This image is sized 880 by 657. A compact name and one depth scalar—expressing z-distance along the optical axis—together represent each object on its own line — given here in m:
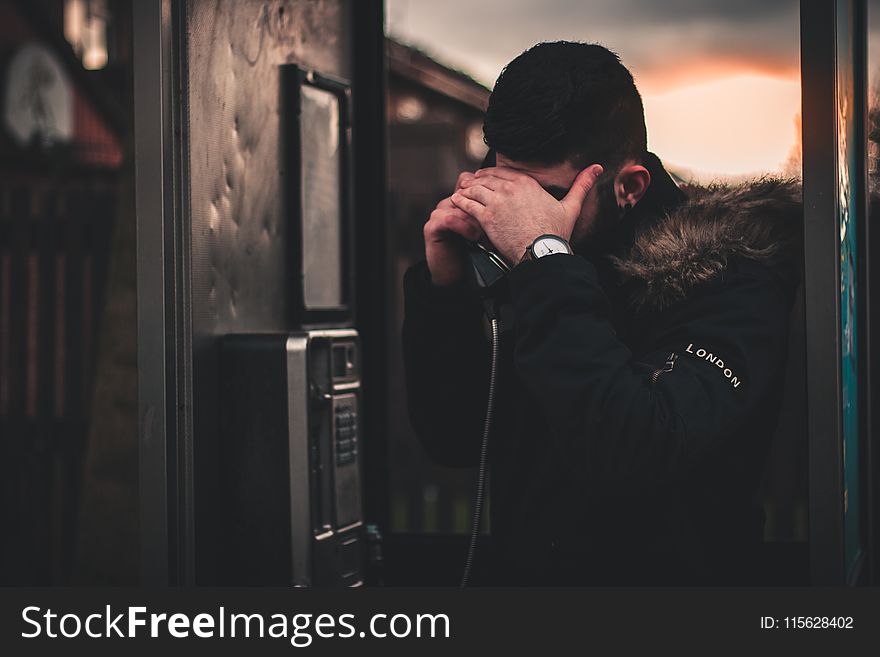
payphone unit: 2.89
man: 2.48
